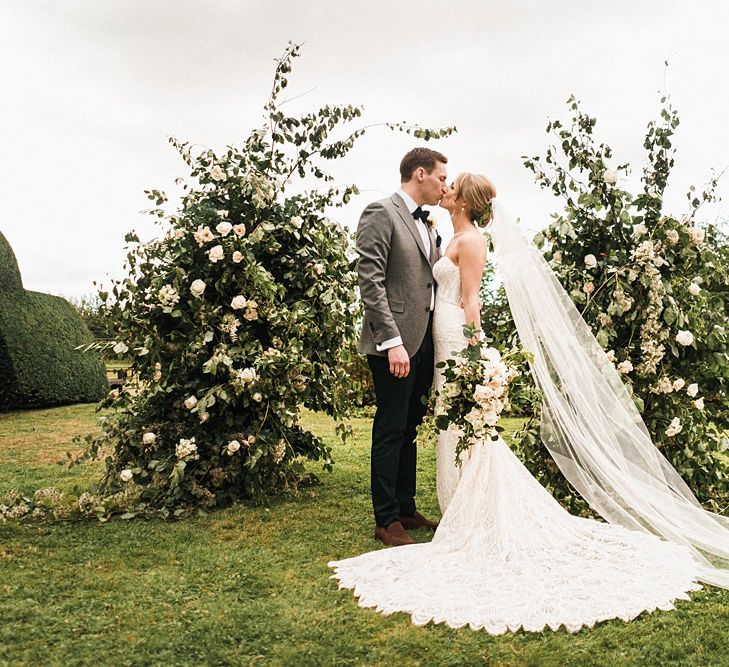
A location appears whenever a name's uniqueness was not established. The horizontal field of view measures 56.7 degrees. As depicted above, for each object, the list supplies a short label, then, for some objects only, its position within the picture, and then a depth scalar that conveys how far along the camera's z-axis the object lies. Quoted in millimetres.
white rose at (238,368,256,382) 4113
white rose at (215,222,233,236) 4227
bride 2729
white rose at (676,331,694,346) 3973
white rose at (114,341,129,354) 4195
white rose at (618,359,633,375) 3980
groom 3605
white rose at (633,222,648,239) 4129
